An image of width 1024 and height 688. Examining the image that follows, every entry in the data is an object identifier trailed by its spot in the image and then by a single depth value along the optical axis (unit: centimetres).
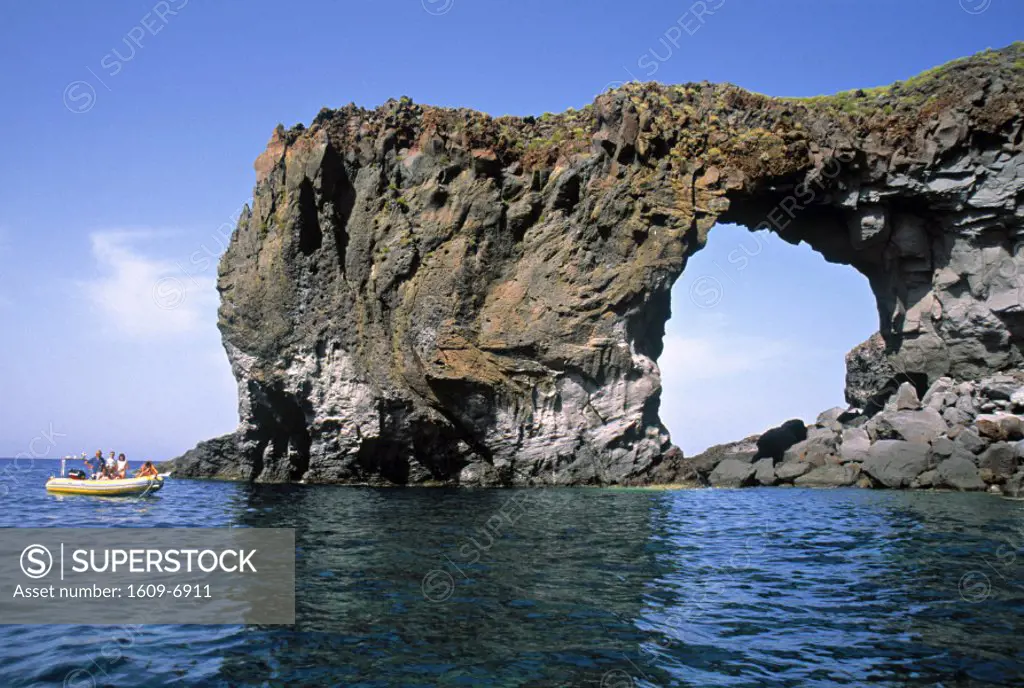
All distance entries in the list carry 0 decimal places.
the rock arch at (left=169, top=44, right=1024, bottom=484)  4144
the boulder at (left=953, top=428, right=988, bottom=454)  3688
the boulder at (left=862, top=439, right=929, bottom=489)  3712
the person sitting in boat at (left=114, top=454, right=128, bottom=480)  3634
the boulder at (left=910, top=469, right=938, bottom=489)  3644
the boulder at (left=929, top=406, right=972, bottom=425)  4119
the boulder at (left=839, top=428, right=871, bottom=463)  4097
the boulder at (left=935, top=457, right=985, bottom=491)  3497
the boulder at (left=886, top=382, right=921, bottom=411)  4509
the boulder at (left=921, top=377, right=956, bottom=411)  4366
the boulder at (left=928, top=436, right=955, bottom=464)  3709
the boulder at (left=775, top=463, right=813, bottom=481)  4100
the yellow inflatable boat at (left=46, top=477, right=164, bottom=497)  3275
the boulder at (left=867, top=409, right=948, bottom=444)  3994
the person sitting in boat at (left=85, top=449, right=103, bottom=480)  3718
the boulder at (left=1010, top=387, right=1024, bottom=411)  3916
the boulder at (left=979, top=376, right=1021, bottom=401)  4091
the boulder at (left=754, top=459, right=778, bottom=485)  4150
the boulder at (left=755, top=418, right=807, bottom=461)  4675
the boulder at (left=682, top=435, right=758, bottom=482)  4412
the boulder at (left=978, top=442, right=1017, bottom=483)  3453
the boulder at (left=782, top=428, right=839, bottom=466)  4175
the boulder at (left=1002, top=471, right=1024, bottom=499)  3250
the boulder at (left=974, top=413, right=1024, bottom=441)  3659
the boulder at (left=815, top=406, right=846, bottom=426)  5650
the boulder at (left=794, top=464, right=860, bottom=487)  3922
